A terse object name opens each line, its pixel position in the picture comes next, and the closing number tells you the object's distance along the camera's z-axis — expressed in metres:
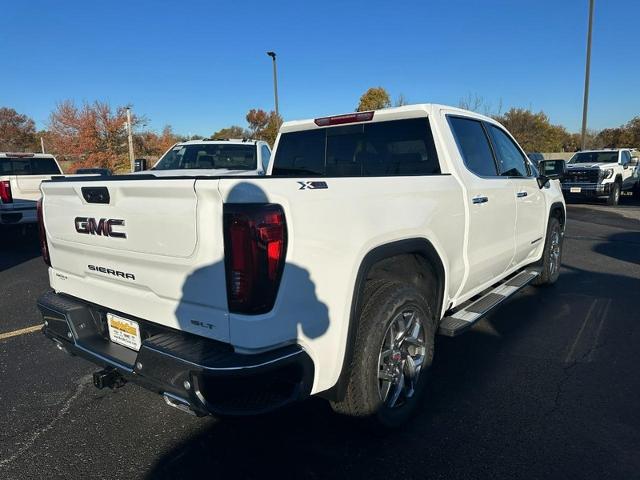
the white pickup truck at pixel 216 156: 8.43
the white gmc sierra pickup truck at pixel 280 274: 2.02
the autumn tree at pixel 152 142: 38.31
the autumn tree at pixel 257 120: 57.42
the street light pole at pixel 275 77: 27.73
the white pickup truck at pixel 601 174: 16.28
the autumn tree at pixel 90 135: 33.69
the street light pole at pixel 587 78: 21.67
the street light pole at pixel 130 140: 27.92
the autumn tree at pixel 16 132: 50.66
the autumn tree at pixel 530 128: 38.59
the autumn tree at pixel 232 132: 57.19
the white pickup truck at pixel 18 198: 9.05
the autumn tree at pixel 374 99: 35.78
